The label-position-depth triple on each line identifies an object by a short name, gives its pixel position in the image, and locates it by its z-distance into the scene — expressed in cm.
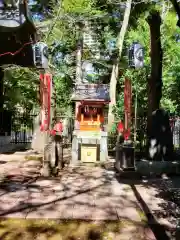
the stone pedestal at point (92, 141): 962
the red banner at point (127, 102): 726
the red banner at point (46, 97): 651
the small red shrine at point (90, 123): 959
